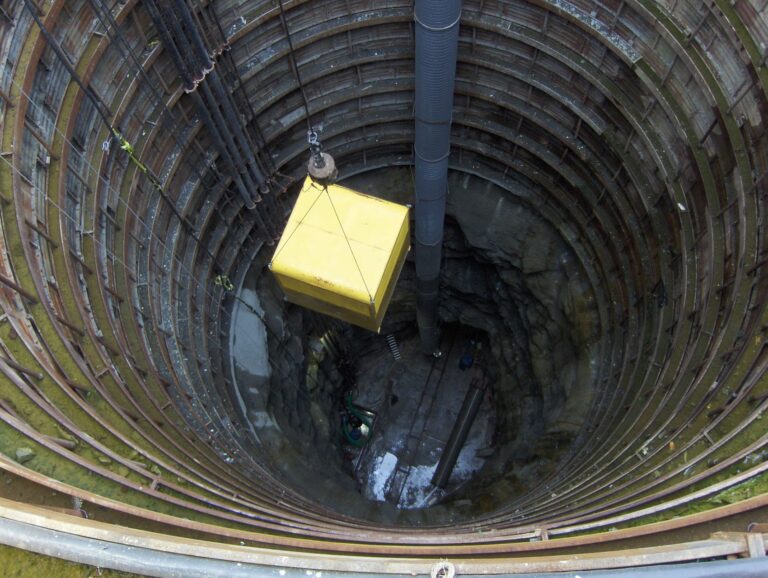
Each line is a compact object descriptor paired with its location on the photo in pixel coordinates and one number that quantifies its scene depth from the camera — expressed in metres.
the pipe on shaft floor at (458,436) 23.25
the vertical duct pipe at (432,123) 11.81
